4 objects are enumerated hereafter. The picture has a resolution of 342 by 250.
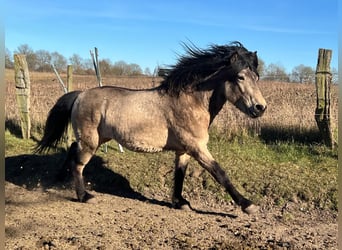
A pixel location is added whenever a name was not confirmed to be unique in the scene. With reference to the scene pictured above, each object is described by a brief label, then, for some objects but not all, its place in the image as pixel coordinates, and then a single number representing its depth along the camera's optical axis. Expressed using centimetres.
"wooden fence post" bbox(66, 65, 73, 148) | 860
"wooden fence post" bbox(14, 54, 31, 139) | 910
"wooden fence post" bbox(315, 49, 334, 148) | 752
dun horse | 484
